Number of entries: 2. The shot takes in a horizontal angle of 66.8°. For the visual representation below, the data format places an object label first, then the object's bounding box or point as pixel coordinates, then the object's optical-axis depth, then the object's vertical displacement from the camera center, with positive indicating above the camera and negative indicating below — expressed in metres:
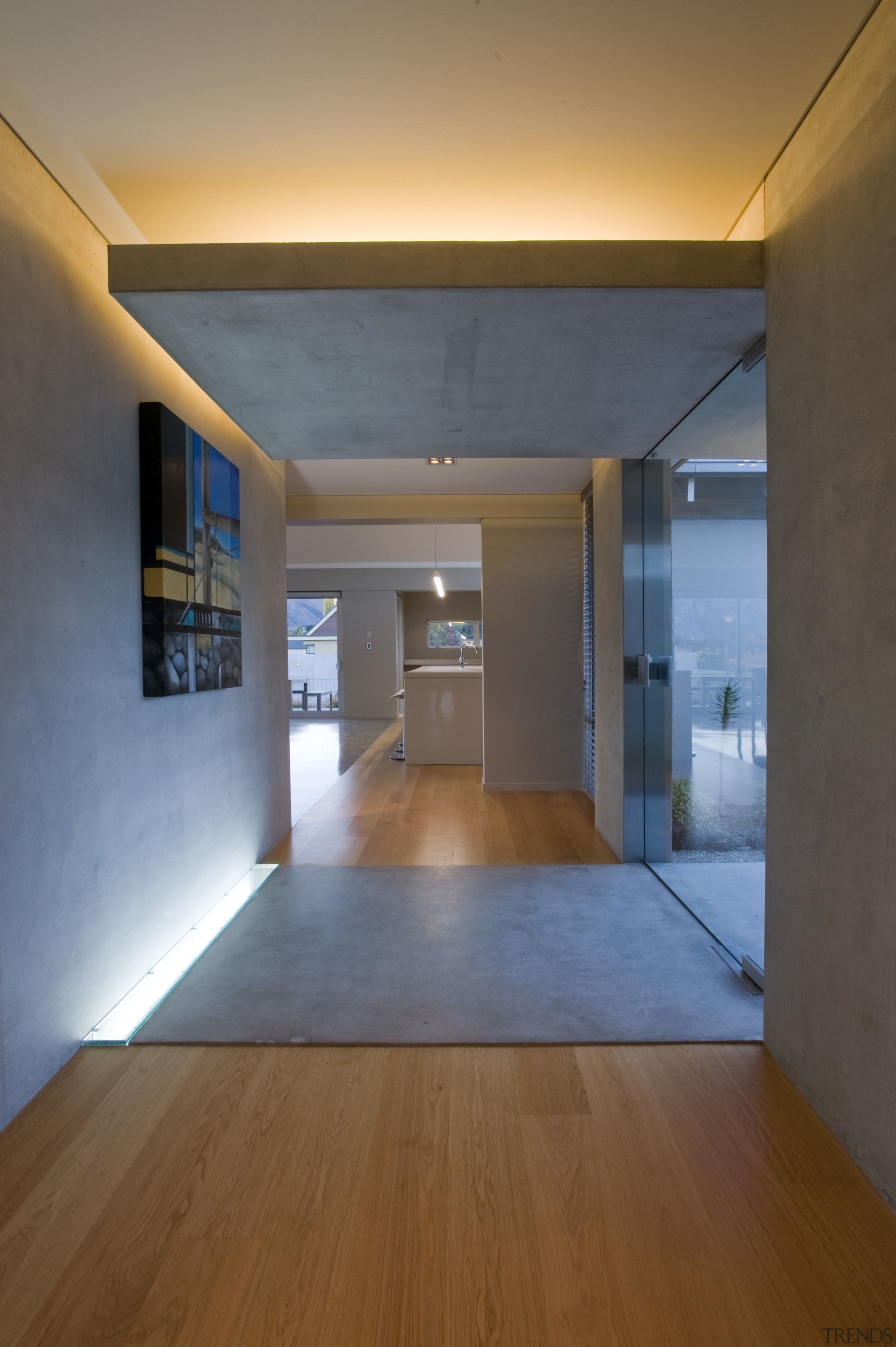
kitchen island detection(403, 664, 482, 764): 7.13 -0.69
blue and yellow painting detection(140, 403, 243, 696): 2.33 +0.39
